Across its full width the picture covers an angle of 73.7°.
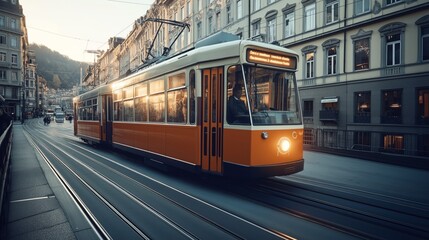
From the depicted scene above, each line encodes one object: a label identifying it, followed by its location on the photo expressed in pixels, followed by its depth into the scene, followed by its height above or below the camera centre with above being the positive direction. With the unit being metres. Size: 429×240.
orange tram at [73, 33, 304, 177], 5.45 +0.09
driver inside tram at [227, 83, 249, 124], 5.48 +0.13
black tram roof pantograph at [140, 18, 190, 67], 9.14 +2.24
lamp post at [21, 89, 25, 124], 60.36 +4.22
